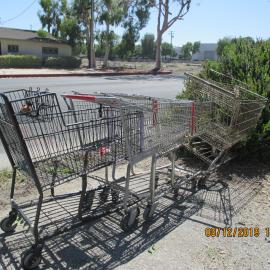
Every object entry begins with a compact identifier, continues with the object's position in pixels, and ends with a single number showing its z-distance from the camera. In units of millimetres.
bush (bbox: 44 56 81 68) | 37500
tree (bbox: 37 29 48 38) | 45312
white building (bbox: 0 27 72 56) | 40531
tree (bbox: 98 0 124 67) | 40406
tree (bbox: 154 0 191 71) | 38281
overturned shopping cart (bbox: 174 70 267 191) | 5188
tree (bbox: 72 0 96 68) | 37781
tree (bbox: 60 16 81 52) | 43719
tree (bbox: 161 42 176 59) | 97900
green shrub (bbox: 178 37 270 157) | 6125
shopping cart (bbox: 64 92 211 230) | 3939
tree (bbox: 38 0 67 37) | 47812
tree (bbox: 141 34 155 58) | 82250
